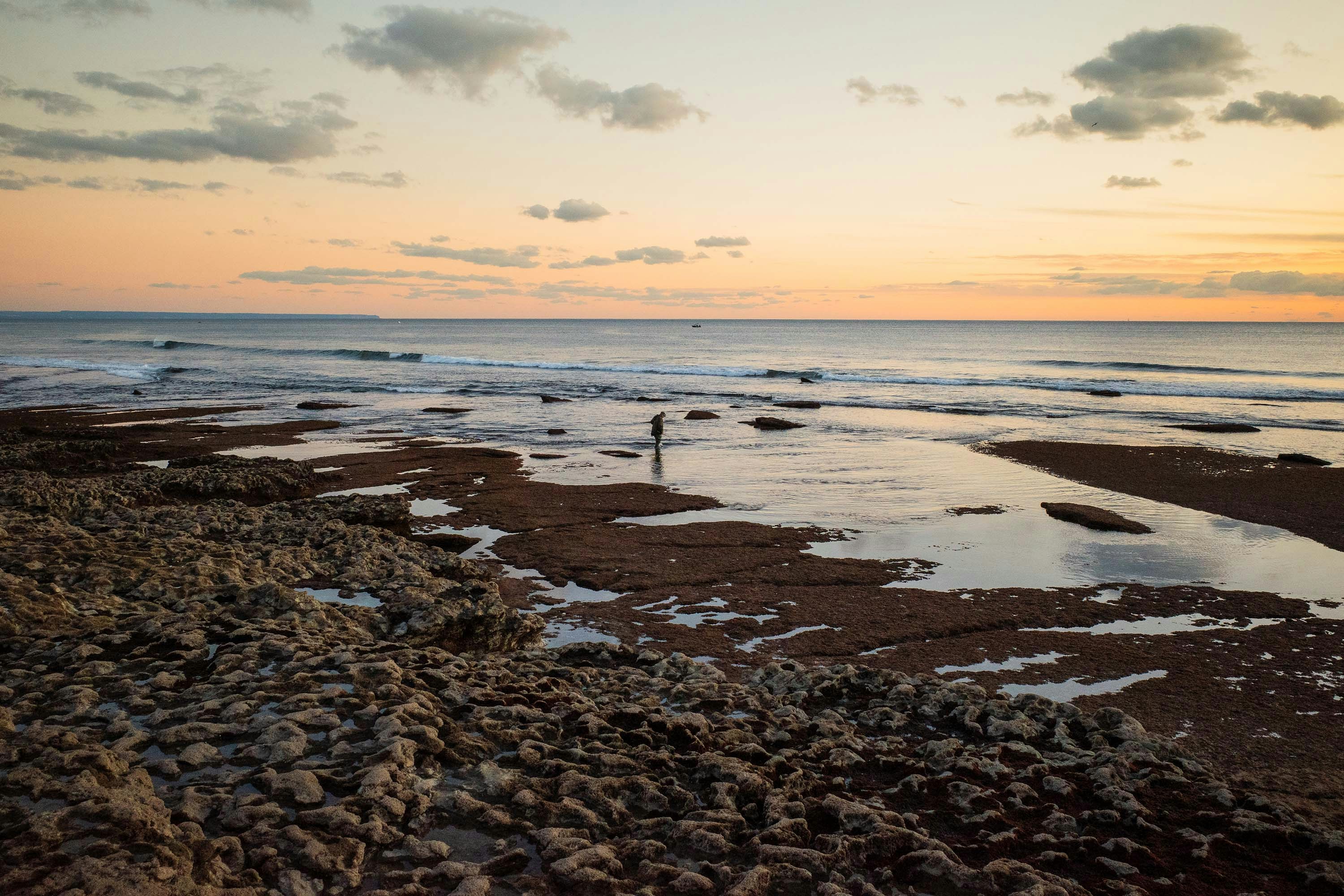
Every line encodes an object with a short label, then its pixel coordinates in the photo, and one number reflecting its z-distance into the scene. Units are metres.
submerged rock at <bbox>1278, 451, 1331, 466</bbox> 22.27
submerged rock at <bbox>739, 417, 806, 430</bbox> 29.98
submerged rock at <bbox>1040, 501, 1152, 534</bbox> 14.72
